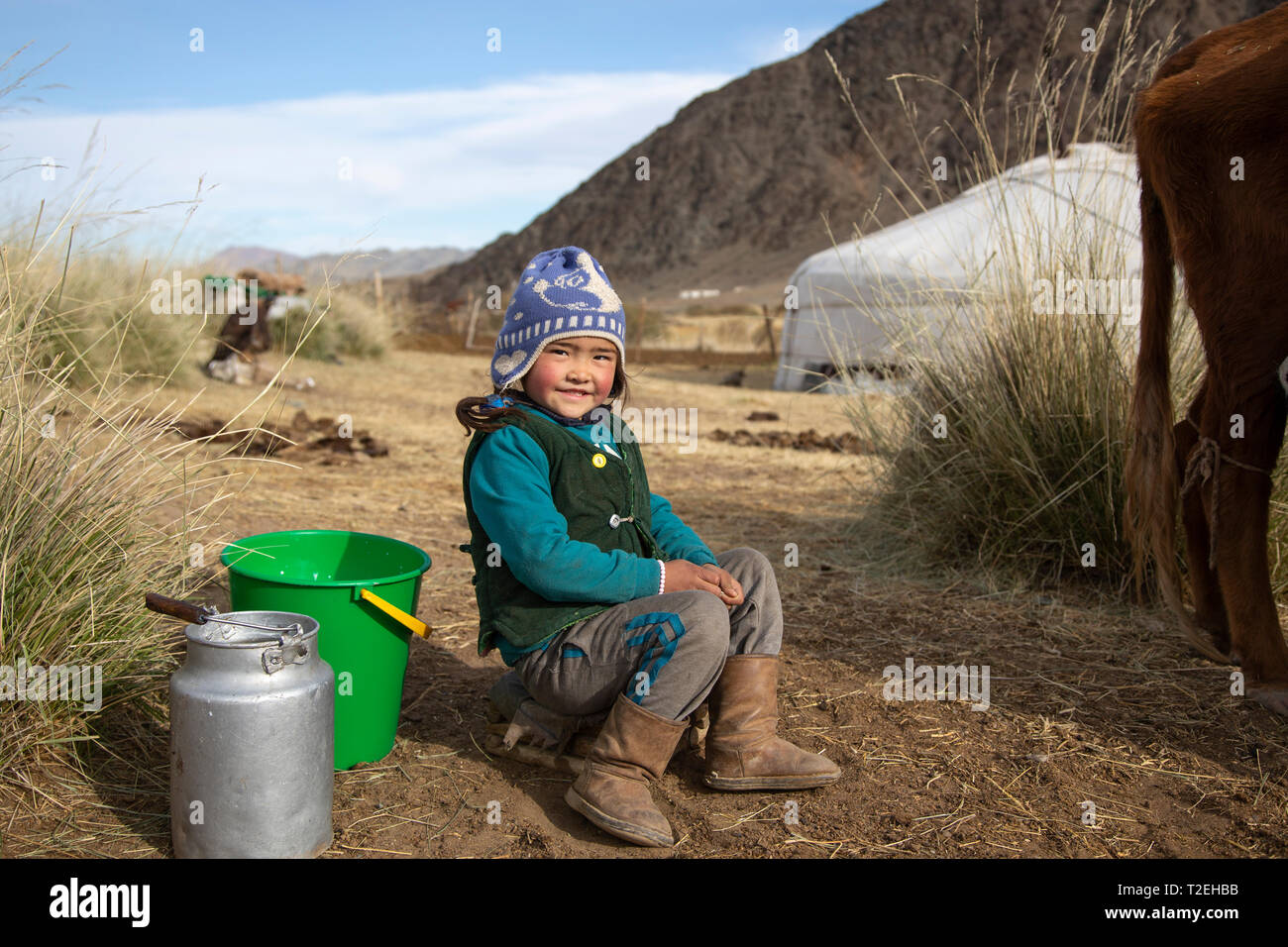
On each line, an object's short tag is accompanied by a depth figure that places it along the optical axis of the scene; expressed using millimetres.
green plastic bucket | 2291
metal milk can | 1910
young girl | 2240
